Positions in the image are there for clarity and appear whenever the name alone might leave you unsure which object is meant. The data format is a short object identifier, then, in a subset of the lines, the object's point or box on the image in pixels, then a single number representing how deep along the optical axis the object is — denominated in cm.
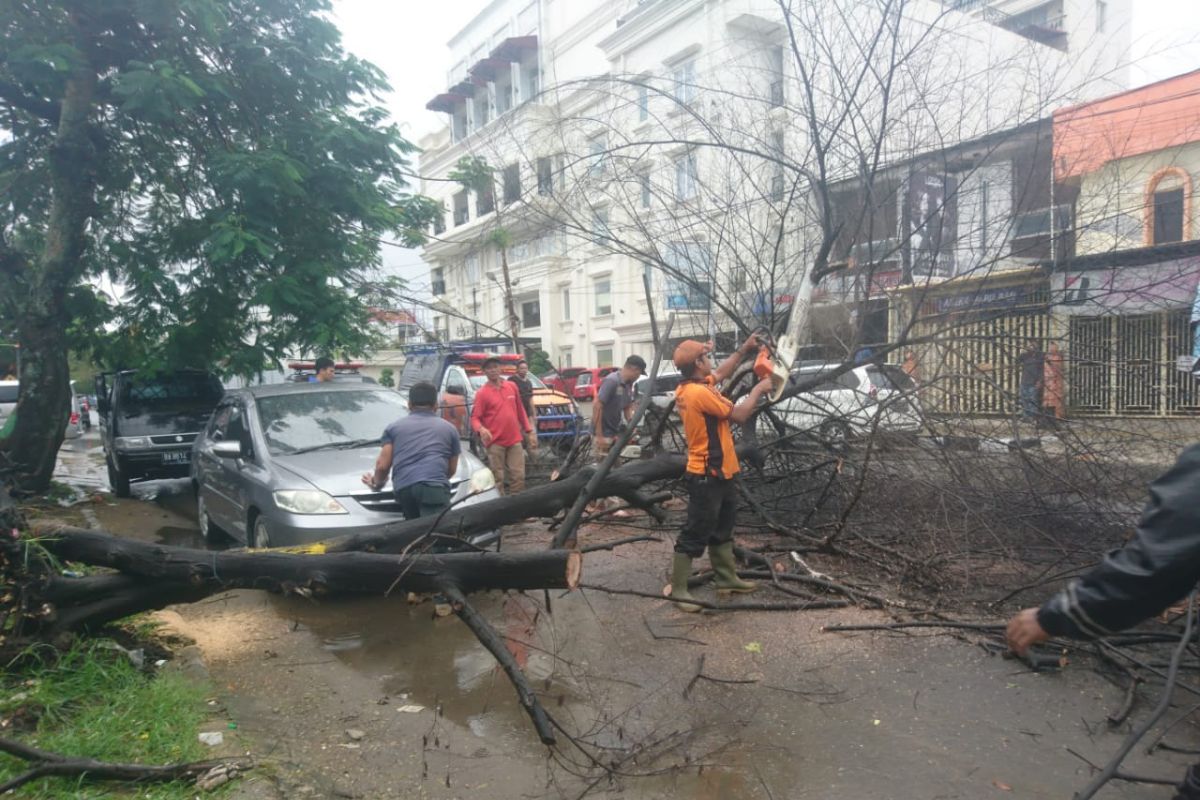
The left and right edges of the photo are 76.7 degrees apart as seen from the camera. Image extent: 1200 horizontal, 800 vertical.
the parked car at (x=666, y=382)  1297
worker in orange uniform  497
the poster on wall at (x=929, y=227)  654
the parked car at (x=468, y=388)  1159
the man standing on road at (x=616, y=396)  814
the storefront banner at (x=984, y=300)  646
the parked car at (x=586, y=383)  2226
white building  663
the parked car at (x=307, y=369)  1772
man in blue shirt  529
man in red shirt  819
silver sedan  566
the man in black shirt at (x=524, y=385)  916
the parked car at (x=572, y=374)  2494
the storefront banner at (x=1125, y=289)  635
